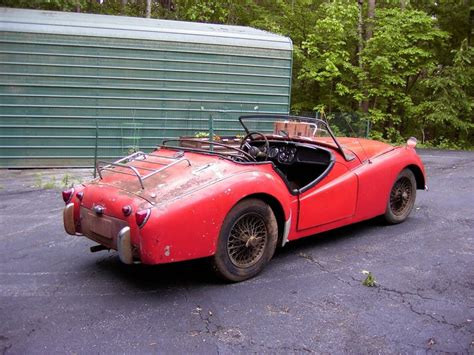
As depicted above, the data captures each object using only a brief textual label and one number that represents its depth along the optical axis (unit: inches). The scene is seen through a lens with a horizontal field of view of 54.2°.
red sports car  142.1
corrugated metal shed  429.7
